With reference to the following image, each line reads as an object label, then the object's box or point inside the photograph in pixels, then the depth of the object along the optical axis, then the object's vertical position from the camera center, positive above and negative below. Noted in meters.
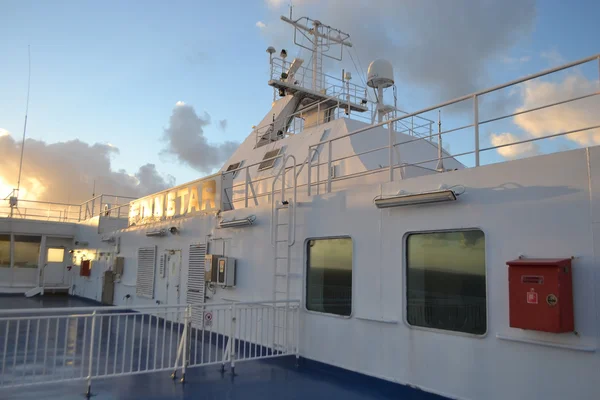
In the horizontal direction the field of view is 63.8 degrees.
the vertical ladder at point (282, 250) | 8.14 +0.30
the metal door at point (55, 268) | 20.25 -0.26
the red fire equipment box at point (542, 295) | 4.58 -0.21
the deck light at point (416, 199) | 5.82 +0.91
